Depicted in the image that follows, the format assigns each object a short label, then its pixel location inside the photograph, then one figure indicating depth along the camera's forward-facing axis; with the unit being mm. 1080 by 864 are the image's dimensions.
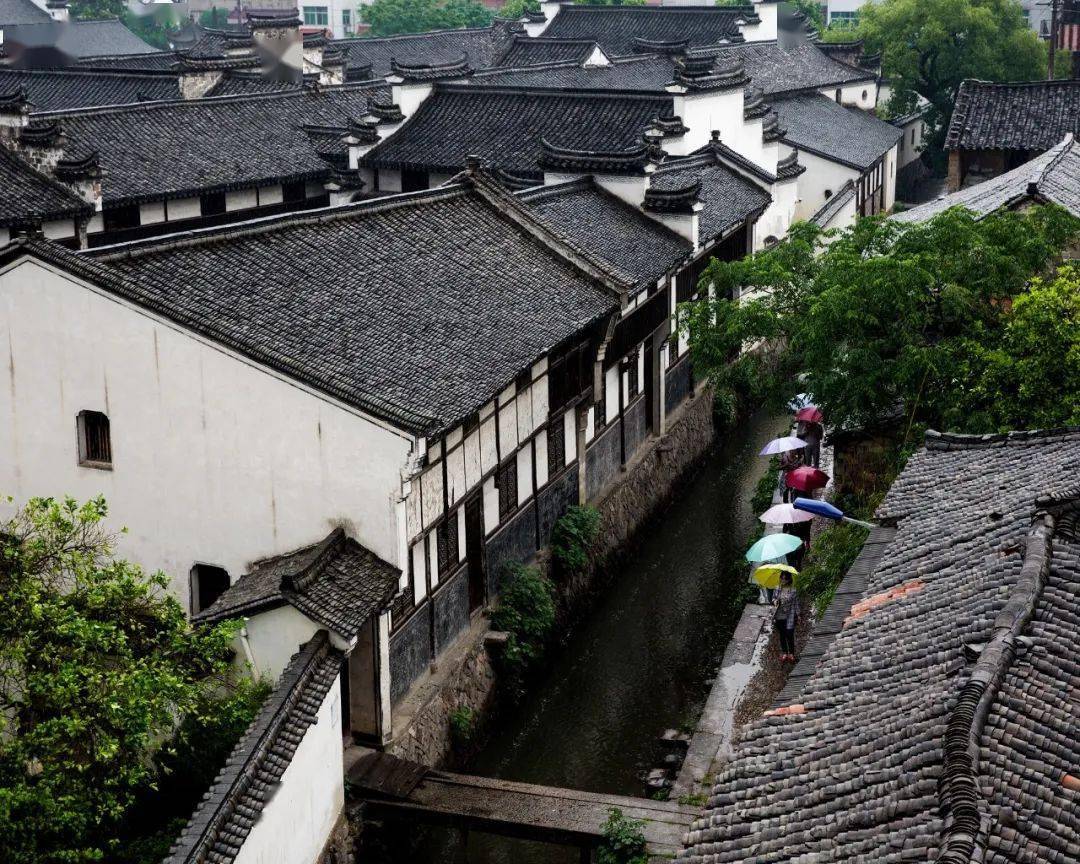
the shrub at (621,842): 19672
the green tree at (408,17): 104812
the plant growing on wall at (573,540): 28594
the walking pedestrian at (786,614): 25781
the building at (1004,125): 49219
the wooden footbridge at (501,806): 20297
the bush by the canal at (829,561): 25672
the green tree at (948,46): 68188
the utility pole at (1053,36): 65394
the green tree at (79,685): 15398
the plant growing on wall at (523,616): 25484
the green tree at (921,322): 23984
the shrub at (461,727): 23625
